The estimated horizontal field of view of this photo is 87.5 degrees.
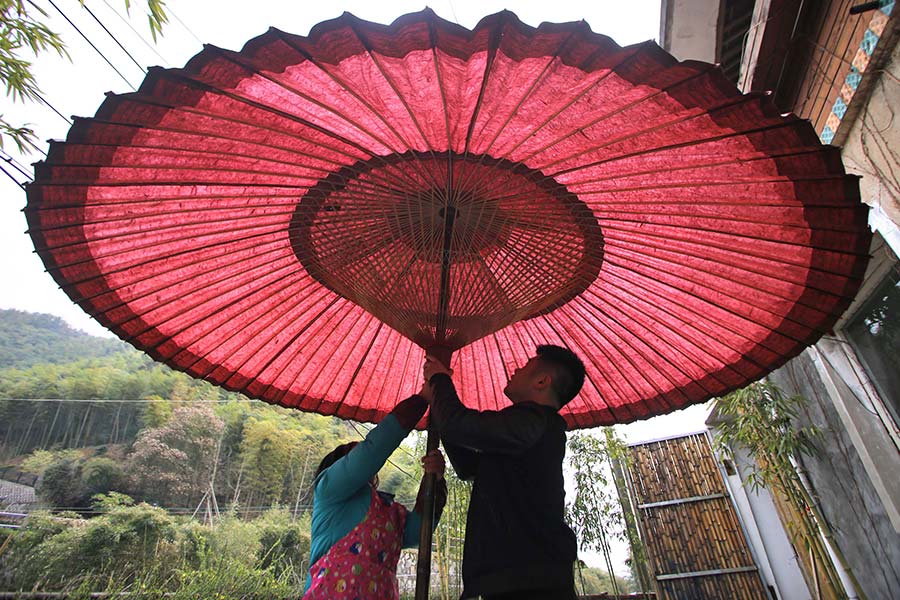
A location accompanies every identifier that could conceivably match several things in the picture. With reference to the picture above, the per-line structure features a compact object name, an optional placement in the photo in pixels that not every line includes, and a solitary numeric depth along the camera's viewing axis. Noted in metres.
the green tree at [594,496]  7.79
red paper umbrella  0.98
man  1.05
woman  1.32
